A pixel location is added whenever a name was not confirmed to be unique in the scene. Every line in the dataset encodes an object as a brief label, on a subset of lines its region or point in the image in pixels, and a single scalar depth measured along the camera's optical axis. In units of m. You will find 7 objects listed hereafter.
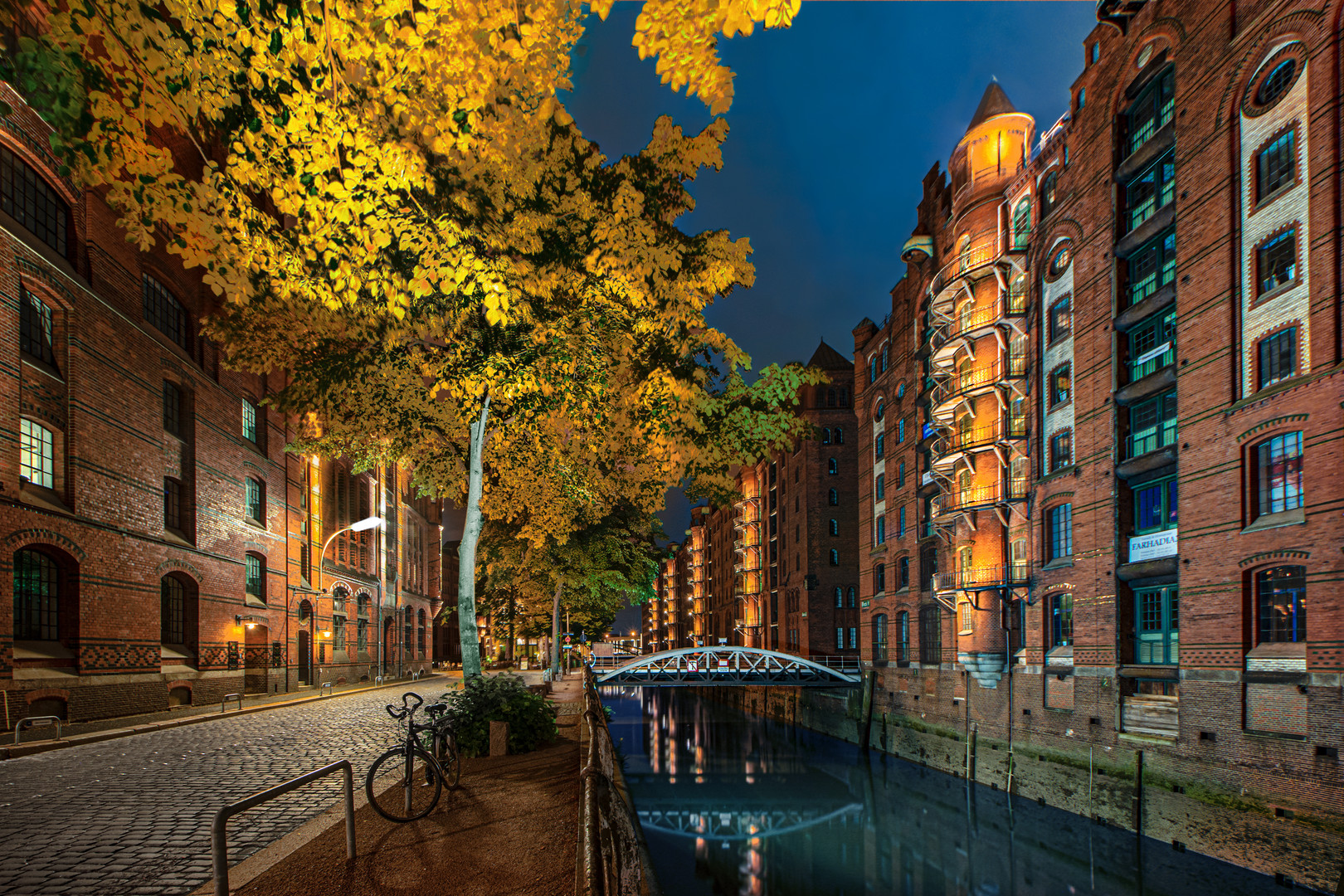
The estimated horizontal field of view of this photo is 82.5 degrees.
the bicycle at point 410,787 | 7.70
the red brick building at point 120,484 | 15.38
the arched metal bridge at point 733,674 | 39.28
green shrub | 11.45
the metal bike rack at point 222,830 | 4.30
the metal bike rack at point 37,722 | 13.17
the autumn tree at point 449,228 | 5.82
